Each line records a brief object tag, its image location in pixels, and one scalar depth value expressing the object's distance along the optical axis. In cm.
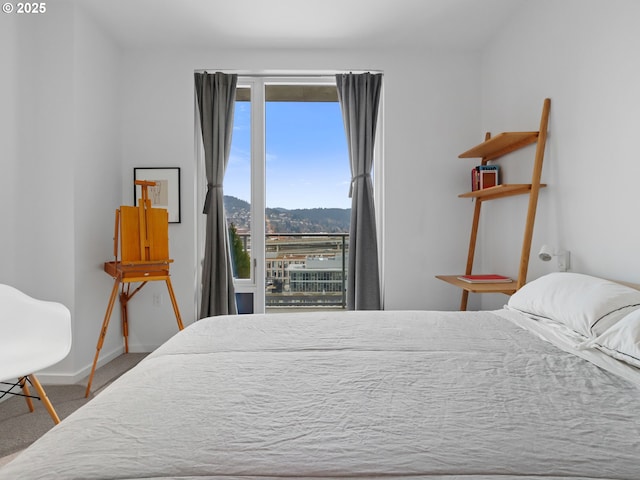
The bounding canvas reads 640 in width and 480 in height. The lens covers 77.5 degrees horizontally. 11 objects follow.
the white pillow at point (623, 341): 119
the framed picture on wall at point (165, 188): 353
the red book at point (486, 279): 292
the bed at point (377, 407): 72
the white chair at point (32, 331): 204
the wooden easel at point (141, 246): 287
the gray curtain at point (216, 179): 352
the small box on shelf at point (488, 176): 316
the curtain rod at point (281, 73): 357
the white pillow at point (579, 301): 145
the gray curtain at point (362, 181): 354
